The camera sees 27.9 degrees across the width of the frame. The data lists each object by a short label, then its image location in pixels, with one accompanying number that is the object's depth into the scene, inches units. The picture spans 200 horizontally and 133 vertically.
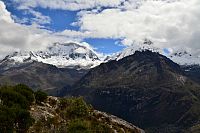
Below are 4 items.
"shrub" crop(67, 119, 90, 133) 1767.2
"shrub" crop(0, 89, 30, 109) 1965.2
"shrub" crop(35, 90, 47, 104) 2333.9
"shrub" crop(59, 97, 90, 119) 2213.8
